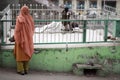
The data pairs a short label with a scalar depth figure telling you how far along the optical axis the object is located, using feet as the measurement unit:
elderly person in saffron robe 26.40
